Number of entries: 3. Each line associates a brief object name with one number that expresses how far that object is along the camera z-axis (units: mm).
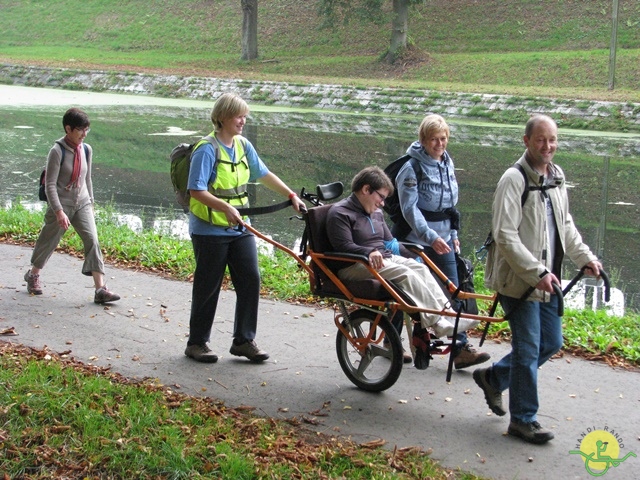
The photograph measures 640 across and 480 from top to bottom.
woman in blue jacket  6137
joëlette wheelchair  5410
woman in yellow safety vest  5895
